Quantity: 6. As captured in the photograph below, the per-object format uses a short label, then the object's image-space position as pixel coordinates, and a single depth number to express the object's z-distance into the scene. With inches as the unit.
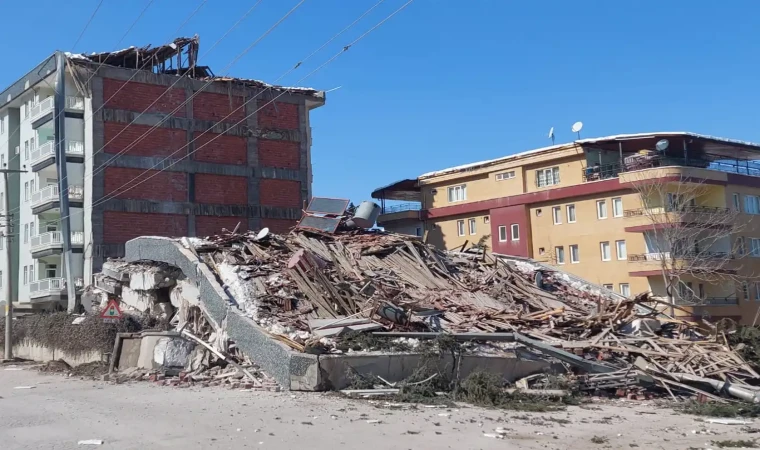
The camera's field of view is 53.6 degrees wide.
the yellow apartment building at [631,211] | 1622.8
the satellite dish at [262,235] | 882.1
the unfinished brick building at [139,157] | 1680.6
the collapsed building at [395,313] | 591.5
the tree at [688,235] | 1551.4
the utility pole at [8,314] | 1243.2
